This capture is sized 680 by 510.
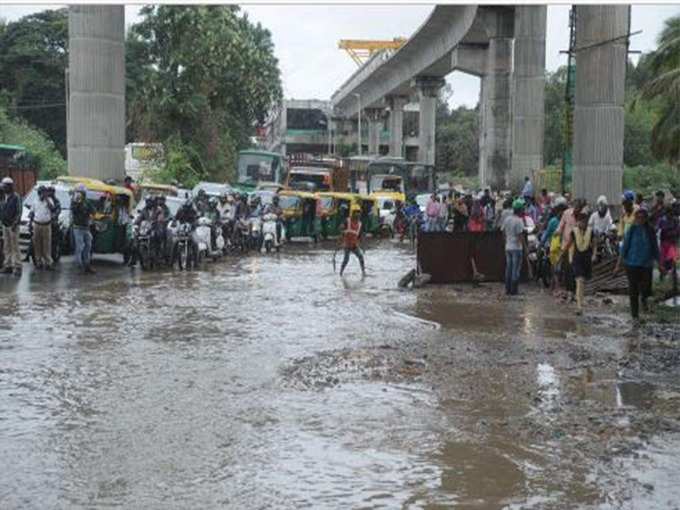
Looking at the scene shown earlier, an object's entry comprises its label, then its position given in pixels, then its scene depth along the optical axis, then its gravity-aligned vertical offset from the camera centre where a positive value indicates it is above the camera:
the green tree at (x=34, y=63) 61.34 +8.74
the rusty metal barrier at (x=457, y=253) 18.45 -0.77
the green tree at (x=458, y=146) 101.31 +6.71
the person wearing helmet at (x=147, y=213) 20.94 -0.14
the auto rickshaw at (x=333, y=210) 35.75 -0.02
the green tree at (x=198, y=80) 44.47 +5.96
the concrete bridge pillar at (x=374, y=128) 102.40 +8.57
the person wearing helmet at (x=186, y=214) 21.70 -0.16
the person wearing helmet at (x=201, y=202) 24.93 +0.14
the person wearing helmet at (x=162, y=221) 20.95 -0.31
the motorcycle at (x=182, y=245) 21.33 -0.81
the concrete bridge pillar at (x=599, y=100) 24.78 +2.90
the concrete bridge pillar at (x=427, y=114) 66.38 +6.68
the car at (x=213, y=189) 30.62 +0.60
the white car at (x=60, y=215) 20.84 -0.20
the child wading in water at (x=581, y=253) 14.67 -0.59
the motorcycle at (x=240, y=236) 27.47 -0.77
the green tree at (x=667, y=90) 28.48 +3.75
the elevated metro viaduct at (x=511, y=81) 25.14 +5.03
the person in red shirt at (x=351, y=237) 20.20 -0.56
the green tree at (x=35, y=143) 43.47 +3.01
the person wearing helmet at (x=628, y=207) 14.98 +0.11
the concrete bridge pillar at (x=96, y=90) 27.38 +3.21
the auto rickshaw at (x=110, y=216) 21.05 -0.21
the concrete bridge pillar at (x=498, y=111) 43.24 +4.57
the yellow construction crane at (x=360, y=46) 138.25 +22.86
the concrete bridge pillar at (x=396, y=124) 84.50 +7.42
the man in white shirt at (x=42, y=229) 19.11 -0.47
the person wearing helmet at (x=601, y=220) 18.31 -0.11
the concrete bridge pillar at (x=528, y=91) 38.94 +4.83
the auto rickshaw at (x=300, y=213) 33.19 -0.13
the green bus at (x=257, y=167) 46.03 +1.91
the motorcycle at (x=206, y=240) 22.31 -0.75
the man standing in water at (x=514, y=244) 16.48 -0.52
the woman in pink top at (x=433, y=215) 29.36 -0.11
